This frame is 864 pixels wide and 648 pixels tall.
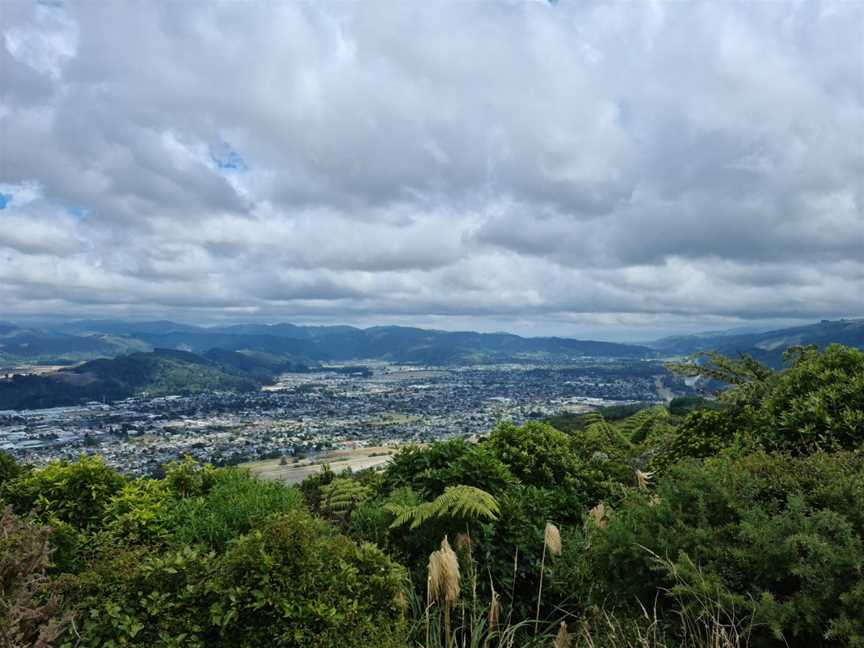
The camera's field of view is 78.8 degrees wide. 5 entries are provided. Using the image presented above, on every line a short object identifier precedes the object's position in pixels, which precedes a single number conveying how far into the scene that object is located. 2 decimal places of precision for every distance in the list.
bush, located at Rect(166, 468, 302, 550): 5.28
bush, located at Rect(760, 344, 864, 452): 6.26
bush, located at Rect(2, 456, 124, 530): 5.86
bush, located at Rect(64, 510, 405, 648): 3.72
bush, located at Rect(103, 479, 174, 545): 5.59
